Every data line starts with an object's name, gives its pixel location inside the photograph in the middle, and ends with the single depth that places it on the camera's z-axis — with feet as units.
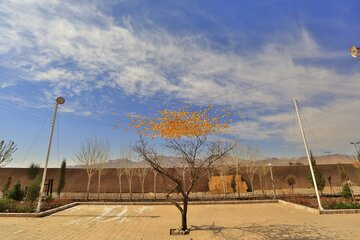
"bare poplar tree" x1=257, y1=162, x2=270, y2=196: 84.35
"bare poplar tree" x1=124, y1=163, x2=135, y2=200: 79.15
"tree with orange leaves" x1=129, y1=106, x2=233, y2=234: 32.04
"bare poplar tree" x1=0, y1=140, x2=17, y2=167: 59.82
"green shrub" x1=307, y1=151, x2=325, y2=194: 64.13
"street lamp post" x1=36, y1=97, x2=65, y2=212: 41.61
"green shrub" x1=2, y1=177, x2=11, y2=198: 53.46
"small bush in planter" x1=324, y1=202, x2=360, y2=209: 40.75
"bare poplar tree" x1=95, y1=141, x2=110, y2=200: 73.51
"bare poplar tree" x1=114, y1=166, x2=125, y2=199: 81.30
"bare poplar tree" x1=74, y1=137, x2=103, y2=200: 72.49
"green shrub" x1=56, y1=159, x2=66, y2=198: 69.38
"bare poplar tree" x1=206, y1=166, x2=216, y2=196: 82.17
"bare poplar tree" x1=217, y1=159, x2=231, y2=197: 76.59
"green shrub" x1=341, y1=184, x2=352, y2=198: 50.47
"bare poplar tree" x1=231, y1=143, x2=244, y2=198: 79.93
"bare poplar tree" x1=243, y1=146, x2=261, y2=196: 81.21
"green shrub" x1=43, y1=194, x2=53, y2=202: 53.65
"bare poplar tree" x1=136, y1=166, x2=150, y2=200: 79.57
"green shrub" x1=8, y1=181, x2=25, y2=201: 52.60
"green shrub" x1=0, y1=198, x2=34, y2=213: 41.75
